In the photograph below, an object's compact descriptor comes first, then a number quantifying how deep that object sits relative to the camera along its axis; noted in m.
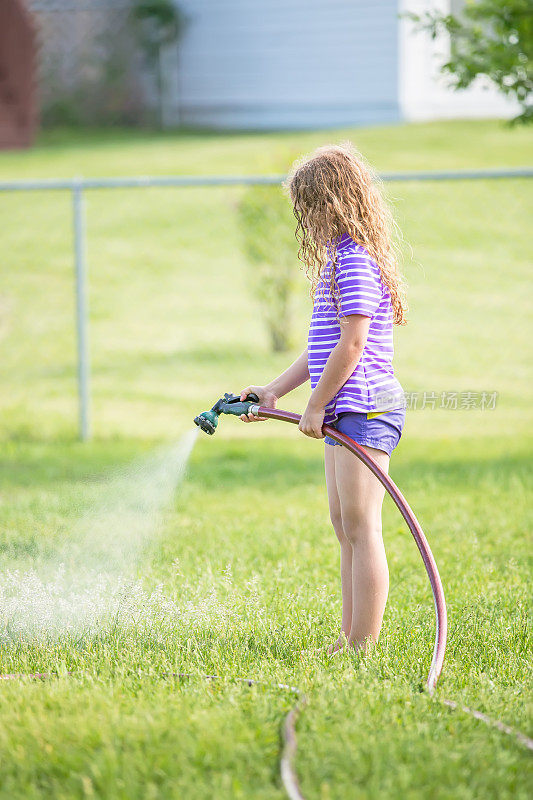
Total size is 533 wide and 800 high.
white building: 32.66
